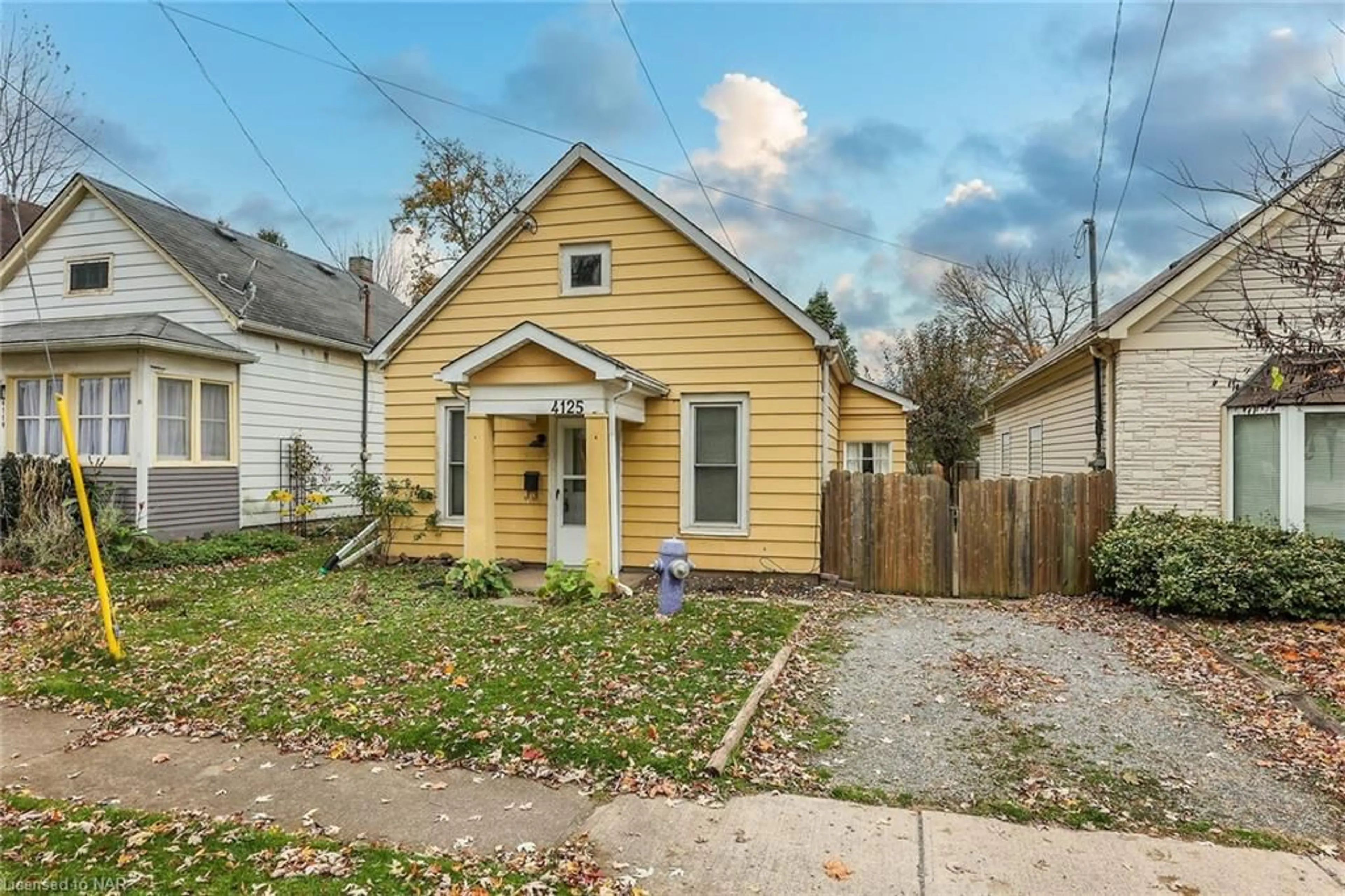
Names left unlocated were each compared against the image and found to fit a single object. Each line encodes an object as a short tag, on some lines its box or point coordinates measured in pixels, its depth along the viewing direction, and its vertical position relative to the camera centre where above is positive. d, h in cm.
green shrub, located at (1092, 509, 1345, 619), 802 -120
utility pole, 1101 +59
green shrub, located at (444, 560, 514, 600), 907 -150
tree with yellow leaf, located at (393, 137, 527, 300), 2730 +1008
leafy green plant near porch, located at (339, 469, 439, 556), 1090 -54
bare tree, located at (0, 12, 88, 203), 1638 +836
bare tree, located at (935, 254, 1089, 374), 3183 +732
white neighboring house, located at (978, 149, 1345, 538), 943 +80
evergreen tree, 3447 +736
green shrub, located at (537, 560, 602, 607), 872 -151
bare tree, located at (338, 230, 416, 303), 3247 +948
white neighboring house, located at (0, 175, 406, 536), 1252 +191
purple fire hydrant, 797 -121
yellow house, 936 +95
